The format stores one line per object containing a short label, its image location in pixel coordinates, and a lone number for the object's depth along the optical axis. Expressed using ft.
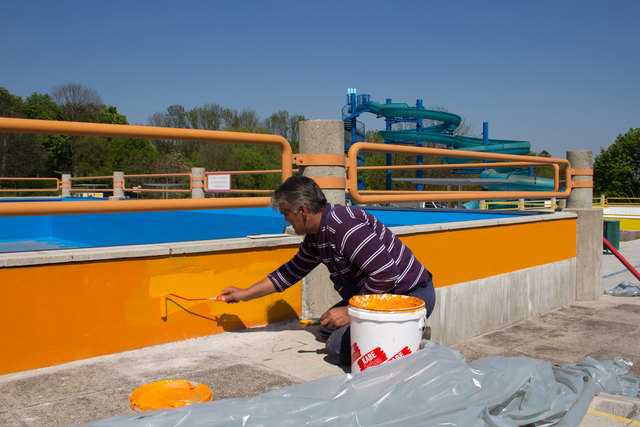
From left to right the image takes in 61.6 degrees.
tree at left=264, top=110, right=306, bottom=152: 172.86
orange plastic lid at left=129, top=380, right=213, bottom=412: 7.93
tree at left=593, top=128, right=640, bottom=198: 136.26
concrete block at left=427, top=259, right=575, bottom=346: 16.79
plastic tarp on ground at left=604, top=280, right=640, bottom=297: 24.73
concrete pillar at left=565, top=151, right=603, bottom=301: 23.66
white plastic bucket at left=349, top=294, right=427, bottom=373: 8.73
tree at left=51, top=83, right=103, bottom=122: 163.84
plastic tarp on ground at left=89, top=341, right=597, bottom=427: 6.71
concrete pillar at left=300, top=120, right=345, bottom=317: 13.51
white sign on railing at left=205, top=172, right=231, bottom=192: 15.60
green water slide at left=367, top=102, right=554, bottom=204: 90.43
